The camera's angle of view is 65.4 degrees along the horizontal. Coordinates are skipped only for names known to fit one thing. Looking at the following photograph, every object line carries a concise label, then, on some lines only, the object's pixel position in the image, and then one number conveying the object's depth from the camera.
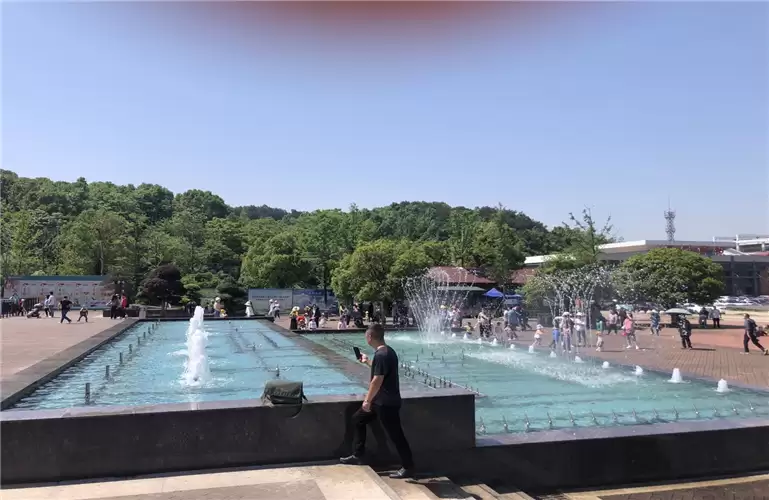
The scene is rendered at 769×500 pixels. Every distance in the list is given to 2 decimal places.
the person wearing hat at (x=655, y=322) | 26.06
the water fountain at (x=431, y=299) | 28.17
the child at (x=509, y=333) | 23.23
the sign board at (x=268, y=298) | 38.78
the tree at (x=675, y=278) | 31.98
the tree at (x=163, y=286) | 40.91
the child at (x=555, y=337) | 19.11
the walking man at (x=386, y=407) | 5.26
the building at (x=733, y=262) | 76.94
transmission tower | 142.88
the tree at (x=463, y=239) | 50.03
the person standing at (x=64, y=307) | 26.38
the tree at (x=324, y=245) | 53.81
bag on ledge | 5.40
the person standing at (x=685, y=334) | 20.38
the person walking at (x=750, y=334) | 18.33
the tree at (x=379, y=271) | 33.56
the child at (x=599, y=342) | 19.20
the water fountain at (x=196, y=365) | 11.38
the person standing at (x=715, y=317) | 31.29
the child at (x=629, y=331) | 20.27
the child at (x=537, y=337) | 19.77
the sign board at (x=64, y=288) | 39.91
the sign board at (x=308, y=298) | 40.50
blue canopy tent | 37.91
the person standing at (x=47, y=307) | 32.51
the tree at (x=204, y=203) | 92.47
